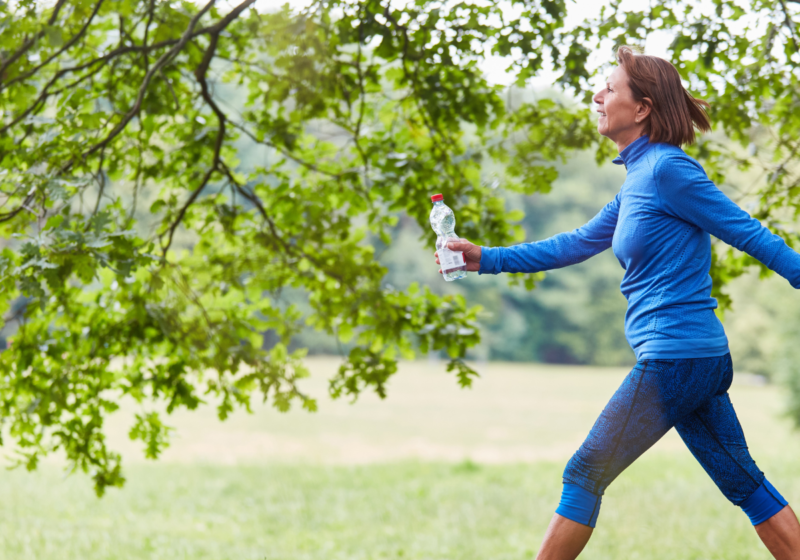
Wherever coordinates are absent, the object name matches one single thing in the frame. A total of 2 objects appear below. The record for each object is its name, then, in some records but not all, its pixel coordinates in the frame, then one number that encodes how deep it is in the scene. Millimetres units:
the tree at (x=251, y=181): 8398
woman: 4152
